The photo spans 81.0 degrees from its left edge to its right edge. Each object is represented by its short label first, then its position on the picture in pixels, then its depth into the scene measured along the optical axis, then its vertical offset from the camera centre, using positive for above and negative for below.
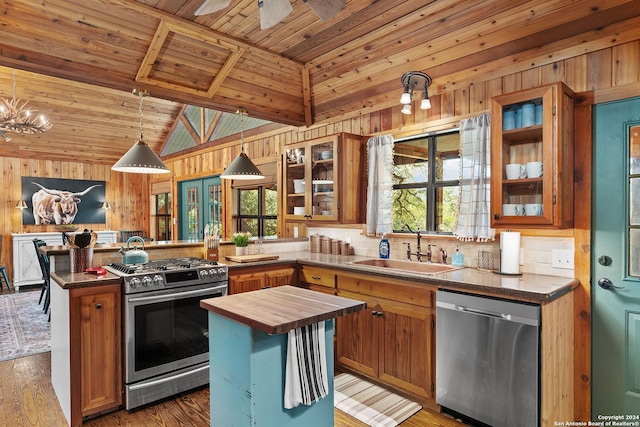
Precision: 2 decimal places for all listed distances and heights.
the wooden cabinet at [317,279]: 3.41 -0.67
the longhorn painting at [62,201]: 7.05 +0.18
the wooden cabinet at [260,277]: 3.37 -0.65
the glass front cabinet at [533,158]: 2.38 +0.33
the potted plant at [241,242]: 3.86 -0.34
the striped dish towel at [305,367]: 1.77 -0.77
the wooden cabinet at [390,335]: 2.70 -1.00
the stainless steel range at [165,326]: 2.71 -0.90
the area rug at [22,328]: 3.78 -1.39
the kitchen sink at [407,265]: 3.18 -0.52
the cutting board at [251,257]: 3.59 -0.48
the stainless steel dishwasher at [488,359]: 2.17 -0.95
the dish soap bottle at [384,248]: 3.68 -0.40
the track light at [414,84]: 2.96 +1.10
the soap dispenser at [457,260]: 3.12 -0.44
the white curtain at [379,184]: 3.71 +0.24
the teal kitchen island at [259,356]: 1.71 -0.71
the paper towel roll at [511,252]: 2.66 -0.32
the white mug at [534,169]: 2.47 +0.25
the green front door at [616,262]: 2.35 -0.36
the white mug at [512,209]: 2.56 -0.01
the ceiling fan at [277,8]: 1.84 +1.01
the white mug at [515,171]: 2.56 +0.25
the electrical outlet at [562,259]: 2.58 -0.36
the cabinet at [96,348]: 2.52 -0.96
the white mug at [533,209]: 2.46 -0.01
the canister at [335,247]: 4.15 -0.43
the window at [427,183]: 3.43 +0.24
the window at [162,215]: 7.81 -0.13
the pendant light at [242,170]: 3.64 +0.38
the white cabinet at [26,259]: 6.47 -0.87
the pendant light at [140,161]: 2.89 +0.37
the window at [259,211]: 5.14 -0.03
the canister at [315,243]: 4.35 -0.41
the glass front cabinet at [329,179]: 3.81 +0.31
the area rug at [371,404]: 2.60 -1.46
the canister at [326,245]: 4.23 -0.42
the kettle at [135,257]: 3.07 -0.39
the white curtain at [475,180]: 2.96 +0.22
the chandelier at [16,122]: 4.67 +1.13
